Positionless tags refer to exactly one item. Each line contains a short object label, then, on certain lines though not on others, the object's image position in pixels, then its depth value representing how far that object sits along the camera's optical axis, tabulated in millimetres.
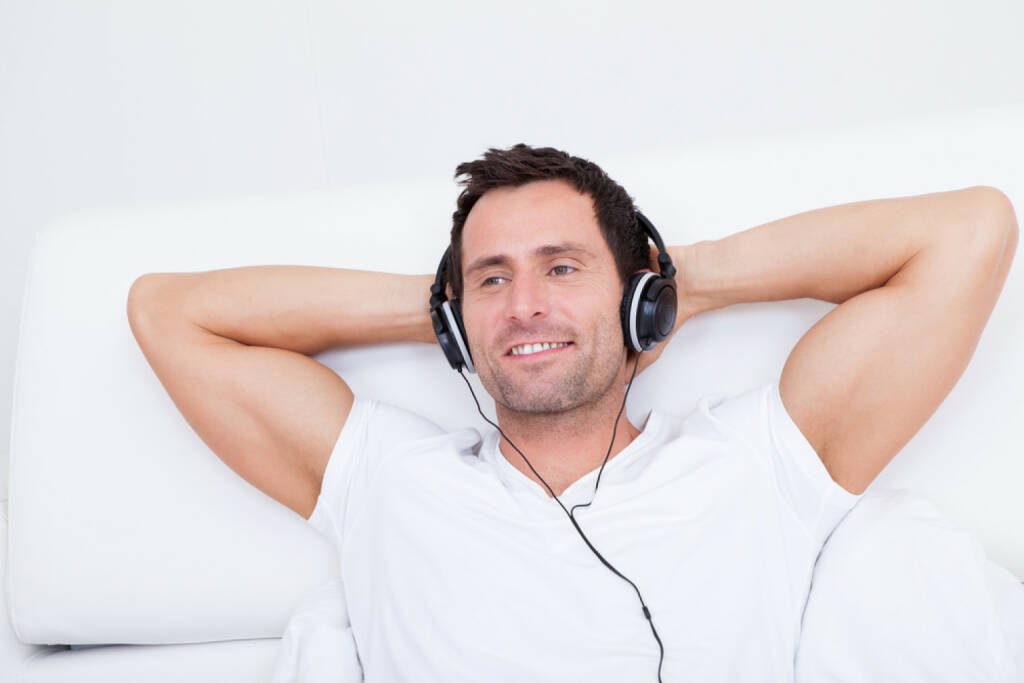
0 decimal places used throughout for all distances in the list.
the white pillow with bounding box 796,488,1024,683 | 1040
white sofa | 1271
